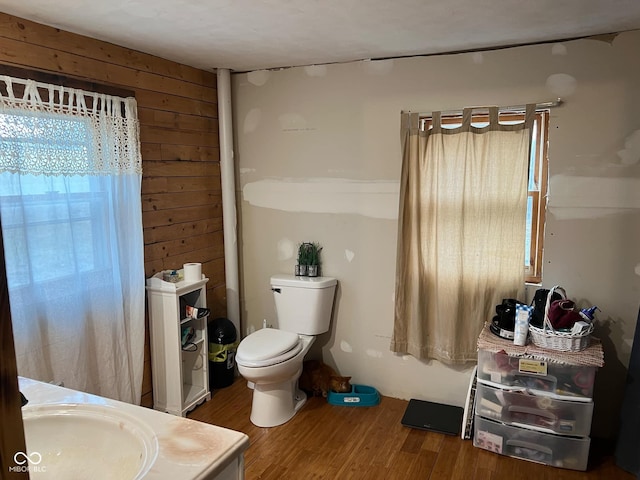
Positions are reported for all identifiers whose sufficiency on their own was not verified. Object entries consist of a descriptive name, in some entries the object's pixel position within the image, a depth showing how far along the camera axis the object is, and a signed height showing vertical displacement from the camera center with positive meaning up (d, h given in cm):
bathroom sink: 146 -80
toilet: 285 -100
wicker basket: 246 -81
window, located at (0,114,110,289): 216 -12
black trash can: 339 -118
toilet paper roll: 304 -56
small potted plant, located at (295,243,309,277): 339 -55
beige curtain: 280 -30
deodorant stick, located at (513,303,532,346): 256 -76
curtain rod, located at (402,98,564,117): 269 +42
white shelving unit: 291 -95
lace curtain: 220 -25
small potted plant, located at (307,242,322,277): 337 -54
